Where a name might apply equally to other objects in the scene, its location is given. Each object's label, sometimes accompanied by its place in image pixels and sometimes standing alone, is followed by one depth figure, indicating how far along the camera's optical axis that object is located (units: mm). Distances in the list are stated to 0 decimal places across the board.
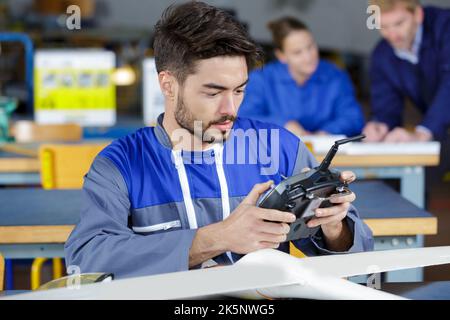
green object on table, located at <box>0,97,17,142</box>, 3970
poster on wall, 4480
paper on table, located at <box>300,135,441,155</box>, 3459
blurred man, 3770
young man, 1546
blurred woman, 4047
